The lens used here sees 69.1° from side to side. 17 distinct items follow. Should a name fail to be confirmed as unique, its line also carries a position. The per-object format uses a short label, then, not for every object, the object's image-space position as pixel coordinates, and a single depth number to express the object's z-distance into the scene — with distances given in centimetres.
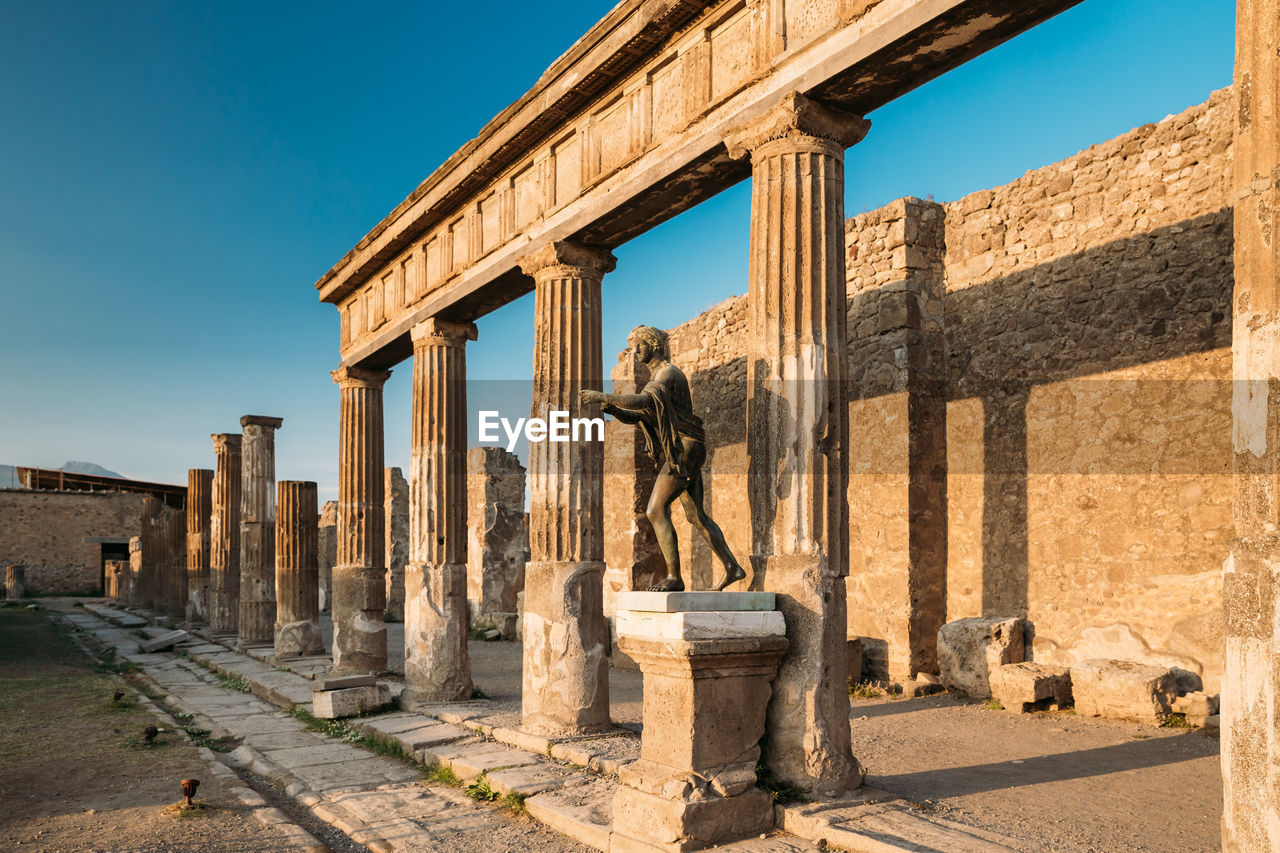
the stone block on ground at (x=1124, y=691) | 745
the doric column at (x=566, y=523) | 746
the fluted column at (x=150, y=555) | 2502
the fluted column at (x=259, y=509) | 1672
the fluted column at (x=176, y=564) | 2238
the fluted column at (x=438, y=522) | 955
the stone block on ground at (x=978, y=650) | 885
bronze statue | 592
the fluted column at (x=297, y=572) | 1452
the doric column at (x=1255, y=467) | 311
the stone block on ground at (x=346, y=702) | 914
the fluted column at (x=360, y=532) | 1130
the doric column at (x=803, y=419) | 503
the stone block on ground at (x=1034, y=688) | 817
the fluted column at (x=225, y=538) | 1809
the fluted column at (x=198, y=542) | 2014
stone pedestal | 468
